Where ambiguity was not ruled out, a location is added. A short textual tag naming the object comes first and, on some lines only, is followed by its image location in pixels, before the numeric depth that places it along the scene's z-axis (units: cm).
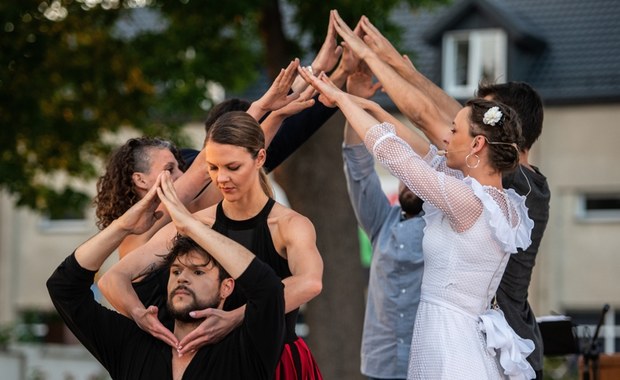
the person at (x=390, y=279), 1254
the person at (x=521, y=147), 1043
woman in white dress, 948
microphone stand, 1348
